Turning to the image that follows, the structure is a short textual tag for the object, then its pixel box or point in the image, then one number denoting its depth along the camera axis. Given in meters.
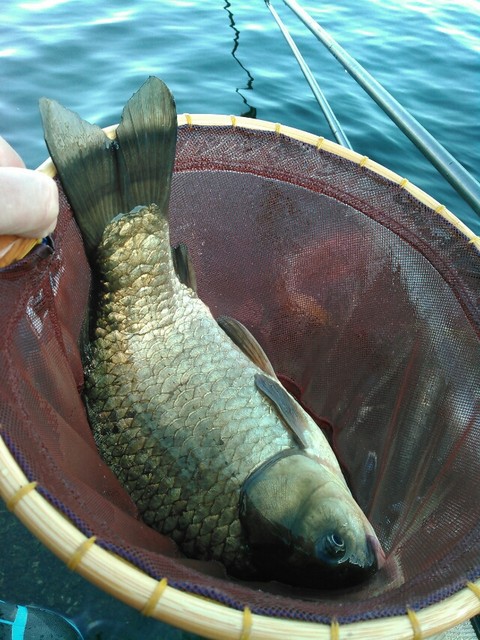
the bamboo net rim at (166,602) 0.25
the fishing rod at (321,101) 0.68
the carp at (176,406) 0.36
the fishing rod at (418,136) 0.46
